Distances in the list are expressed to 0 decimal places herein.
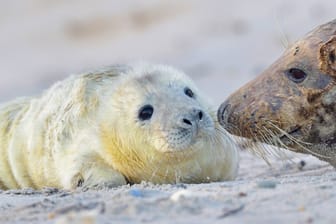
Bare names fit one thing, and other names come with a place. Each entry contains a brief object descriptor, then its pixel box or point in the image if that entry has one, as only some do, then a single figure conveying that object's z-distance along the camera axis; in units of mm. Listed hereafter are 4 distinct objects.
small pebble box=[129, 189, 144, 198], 10000
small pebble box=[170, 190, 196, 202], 9484
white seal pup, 12250
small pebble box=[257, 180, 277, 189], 10117
